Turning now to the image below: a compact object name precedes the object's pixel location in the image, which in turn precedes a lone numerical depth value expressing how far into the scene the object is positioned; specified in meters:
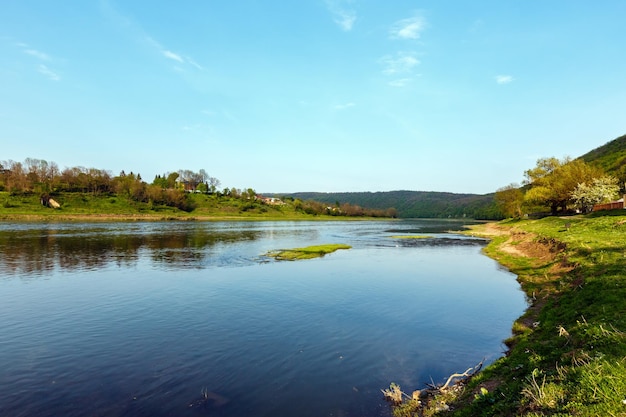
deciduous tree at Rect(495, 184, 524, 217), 135.38
